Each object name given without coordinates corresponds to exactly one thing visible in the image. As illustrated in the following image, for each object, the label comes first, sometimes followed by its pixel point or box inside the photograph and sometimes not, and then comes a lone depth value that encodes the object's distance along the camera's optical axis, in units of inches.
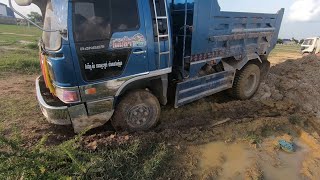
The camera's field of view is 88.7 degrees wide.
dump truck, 86.9
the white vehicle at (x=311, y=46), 436.5
